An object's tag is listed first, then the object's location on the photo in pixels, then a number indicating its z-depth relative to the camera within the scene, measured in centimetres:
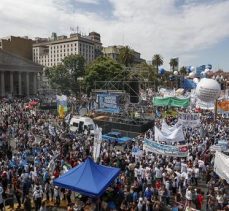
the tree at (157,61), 9593
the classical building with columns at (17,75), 7594
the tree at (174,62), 10656
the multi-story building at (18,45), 10275
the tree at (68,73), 8231
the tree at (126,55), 7925
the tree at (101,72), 6300
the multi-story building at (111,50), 16908
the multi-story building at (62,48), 13800
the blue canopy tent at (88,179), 1173
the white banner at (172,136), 1948
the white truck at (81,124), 2844
